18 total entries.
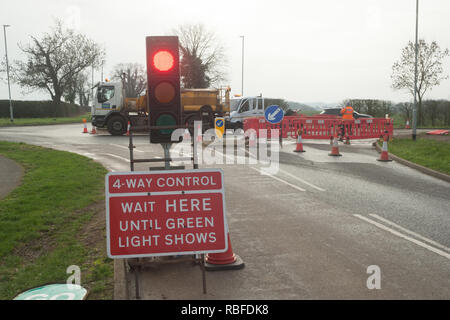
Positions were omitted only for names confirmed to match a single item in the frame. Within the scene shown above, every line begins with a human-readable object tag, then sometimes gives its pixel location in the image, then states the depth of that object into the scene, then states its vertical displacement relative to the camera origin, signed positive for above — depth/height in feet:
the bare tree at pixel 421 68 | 109.09 +10.42
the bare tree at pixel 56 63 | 159.33 +19.50
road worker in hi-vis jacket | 71.67 -1.04
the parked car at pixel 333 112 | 106.01 -0.25
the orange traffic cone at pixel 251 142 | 60.54 -4.11
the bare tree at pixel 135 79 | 287.85 +23.75
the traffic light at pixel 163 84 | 15.65 +1.05
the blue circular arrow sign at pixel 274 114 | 59.06 -0.32
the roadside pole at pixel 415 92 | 67.77 +2.76
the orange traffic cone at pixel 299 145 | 54.68 -4.18
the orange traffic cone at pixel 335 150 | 51.52 -4.65
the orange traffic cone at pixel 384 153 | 48.46 -4.73
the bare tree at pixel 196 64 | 198.29 +22.63
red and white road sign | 13.83 -3.17
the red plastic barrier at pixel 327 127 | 74.59 -2.73
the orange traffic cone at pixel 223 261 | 16.30 -5.59
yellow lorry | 84.43 +1.36
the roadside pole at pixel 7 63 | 147.74 +17.46
